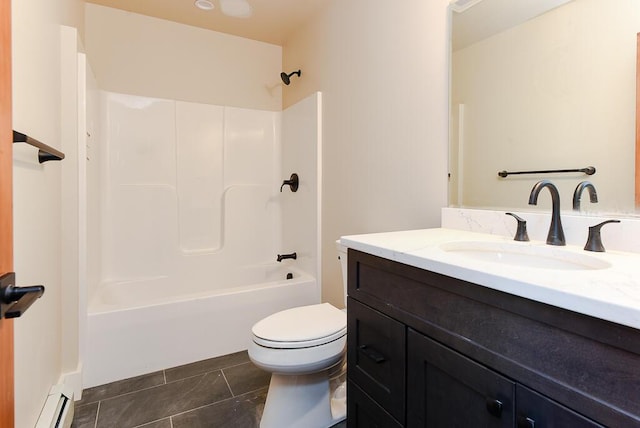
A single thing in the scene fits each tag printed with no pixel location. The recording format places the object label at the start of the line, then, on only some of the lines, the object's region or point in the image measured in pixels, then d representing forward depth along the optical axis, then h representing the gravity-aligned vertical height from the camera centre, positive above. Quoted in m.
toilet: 1.36 -0.63
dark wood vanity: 0.51 -0.30
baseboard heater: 1.30 -0.84
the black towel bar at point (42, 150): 0.97 +0.24
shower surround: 1.98 -0.11
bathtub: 1.85 -0.68
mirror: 0.96 +0.38
